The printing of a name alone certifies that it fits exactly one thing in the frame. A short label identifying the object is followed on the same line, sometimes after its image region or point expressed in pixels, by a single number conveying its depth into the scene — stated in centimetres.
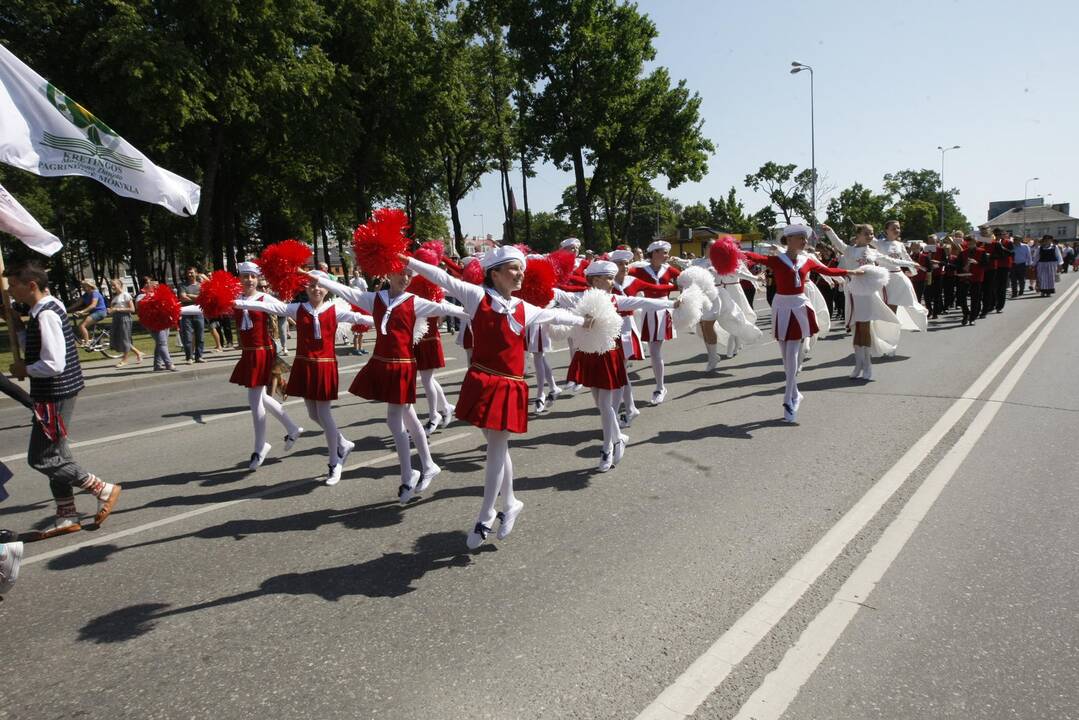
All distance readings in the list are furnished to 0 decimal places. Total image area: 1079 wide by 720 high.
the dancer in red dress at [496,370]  437
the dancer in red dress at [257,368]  660
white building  12744
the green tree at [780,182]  6794
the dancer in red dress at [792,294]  803
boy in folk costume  466
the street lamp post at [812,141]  3841
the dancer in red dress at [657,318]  891
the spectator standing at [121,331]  1563
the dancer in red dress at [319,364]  607
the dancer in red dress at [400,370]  548
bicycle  1828
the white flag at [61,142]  600
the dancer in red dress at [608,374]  603
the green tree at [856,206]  6919
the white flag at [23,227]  518
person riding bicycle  1694
